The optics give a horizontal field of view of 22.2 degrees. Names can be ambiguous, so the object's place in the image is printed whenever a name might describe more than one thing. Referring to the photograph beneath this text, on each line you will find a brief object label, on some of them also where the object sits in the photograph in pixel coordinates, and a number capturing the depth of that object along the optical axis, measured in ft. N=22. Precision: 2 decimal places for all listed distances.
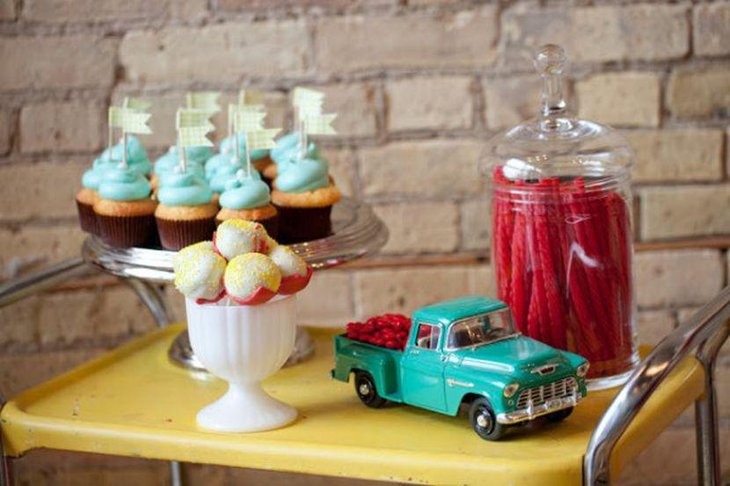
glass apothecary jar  5.08
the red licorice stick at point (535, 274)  5.10
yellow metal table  4.72
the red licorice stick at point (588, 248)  5.07
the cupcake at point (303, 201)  5.53
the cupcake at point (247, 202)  5.34
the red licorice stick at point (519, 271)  5.13
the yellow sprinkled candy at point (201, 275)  4.84
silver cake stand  5.40
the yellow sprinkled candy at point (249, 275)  4.83
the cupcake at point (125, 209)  5.52
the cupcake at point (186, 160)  5.60
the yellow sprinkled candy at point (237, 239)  4.90
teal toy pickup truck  4.76
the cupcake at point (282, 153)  5.63
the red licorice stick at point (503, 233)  5.17
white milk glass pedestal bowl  4.90
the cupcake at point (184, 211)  5.39
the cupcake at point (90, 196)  5.69
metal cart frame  4.63
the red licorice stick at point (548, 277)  5.08
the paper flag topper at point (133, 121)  5.49
